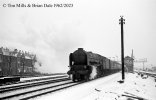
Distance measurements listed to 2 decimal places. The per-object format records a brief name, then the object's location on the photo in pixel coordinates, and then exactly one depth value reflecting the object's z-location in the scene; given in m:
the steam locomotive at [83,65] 17.92
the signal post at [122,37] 21.97
